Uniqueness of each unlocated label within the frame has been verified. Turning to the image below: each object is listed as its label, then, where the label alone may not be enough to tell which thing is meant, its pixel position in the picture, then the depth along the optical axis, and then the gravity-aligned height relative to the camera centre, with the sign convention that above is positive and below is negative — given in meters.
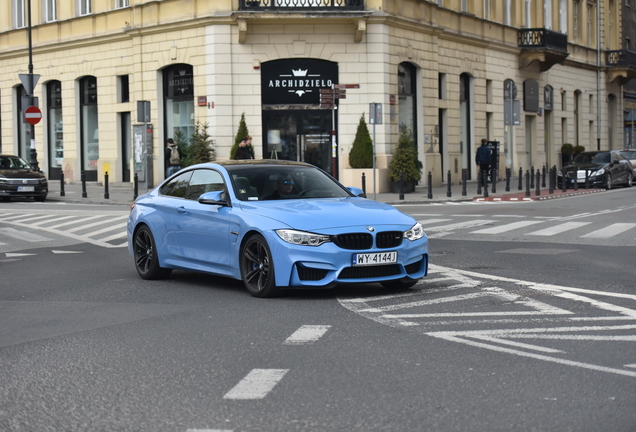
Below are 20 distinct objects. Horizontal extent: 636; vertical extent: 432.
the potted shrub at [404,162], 31.95 +0.24
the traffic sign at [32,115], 34.59 +2.07
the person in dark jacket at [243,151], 27.52 +0.58
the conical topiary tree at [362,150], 32.62 +0.66
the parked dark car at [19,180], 30.17 -0.12
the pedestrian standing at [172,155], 30.92 +0.57
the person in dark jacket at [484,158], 35.00 +0.36
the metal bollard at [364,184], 29.27 -0.40
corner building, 33.12 +3.37
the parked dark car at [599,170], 35.78 -0.12
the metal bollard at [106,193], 31.02 -0.55
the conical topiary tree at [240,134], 32.66 +1.23
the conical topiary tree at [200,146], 32.53 +0.86
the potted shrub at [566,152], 49.44 +0.72
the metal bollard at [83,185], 31.80 -0.31
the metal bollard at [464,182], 30.67 -0.39
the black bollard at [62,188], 32.88 -0.39
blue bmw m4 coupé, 9.69 -0.59
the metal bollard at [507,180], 33.59 -0.41
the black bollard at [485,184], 29.92 -0.48
